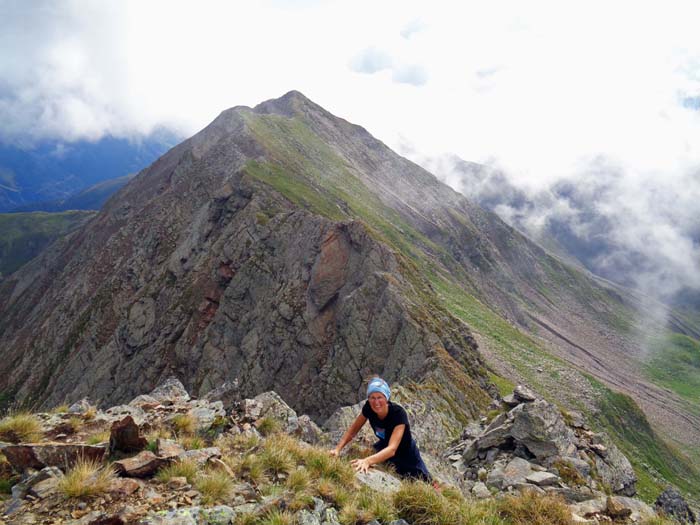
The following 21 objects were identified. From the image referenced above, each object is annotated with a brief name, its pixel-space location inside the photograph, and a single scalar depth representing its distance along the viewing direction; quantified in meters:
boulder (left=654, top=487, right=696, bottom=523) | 15.06
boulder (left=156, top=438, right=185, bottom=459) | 9.41
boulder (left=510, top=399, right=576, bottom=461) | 17.23
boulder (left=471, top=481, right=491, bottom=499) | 13.27
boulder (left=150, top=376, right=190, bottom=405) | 16.56
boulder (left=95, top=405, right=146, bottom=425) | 12.50
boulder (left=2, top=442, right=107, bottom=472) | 8.91
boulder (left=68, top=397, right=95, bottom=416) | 13.30
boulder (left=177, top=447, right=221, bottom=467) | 9.48
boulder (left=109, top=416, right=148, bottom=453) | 9.49
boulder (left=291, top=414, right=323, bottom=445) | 15.29
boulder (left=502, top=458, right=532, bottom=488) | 14.34
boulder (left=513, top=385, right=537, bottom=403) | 22.39
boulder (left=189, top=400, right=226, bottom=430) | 12.98
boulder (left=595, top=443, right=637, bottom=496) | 18.59
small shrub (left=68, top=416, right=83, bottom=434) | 11.77
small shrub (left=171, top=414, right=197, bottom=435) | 12.16
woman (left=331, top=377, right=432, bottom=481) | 9.47
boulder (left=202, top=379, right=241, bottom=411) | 24.85
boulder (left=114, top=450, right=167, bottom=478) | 8.60
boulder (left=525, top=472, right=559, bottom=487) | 13.95
